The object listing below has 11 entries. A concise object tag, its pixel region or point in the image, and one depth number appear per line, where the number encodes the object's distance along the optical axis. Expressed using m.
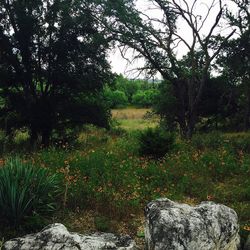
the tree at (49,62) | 12.49
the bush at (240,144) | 11.09
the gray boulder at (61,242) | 4.44
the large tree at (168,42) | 13.26
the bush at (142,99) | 43.00
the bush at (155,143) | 9.63
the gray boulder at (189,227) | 4.57
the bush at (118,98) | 42.85
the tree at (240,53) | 13.70
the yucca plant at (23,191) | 5.36
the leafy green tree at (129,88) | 51.78
